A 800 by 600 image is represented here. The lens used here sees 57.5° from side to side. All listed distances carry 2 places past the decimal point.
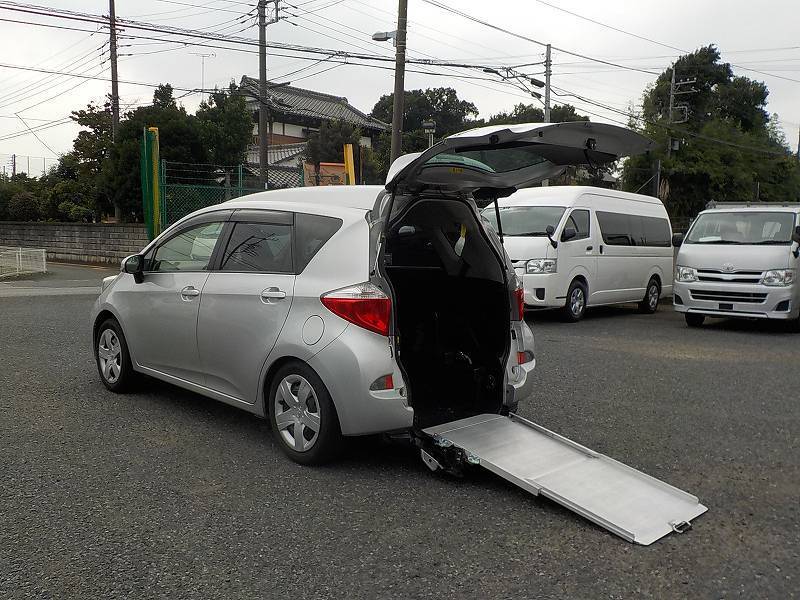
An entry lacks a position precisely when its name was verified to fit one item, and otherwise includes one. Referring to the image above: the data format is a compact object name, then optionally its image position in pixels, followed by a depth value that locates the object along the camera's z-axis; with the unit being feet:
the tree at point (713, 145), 95.91
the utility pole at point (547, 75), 90.44
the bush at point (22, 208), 103.76
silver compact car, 13.61
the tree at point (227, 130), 82.99
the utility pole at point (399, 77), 57.31
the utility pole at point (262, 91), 77.41
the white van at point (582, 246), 37.09
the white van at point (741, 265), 34.94
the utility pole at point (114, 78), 94.08
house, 147.26
